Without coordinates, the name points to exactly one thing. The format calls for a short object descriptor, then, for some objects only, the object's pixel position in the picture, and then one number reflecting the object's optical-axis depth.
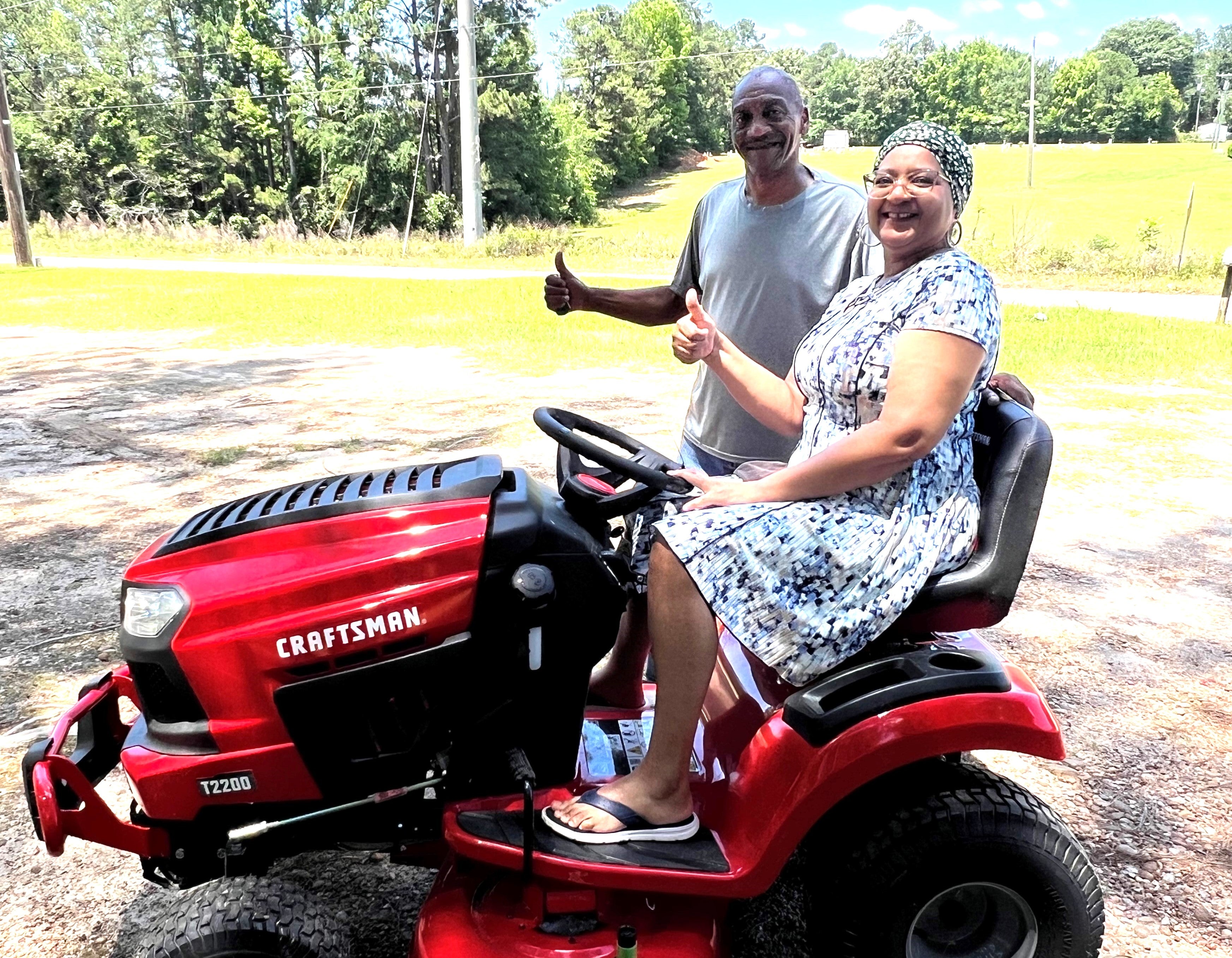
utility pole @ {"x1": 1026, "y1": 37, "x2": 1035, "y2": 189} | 43.50
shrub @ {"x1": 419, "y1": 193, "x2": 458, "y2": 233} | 33.34
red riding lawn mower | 1.75
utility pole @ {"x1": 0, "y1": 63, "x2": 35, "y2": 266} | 19.53
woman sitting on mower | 1.82
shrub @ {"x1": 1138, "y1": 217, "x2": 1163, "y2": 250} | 18.53
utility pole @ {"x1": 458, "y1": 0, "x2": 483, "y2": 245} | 21.94
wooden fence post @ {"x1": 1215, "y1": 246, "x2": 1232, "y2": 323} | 10.59
